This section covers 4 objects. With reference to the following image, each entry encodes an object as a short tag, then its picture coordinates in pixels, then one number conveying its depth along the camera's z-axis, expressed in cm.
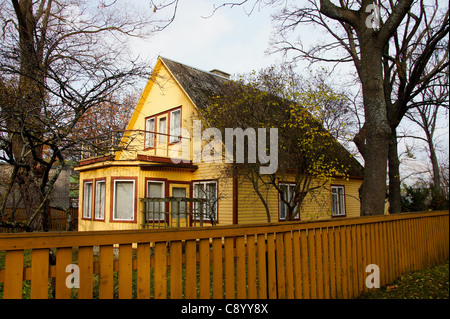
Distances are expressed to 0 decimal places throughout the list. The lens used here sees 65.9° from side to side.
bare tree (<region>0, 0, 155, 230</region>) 556
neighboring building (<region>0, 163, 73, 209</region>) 2867
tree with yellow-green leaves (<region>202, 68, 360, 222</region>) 1109
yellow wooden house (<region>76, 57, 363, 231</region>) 1346
